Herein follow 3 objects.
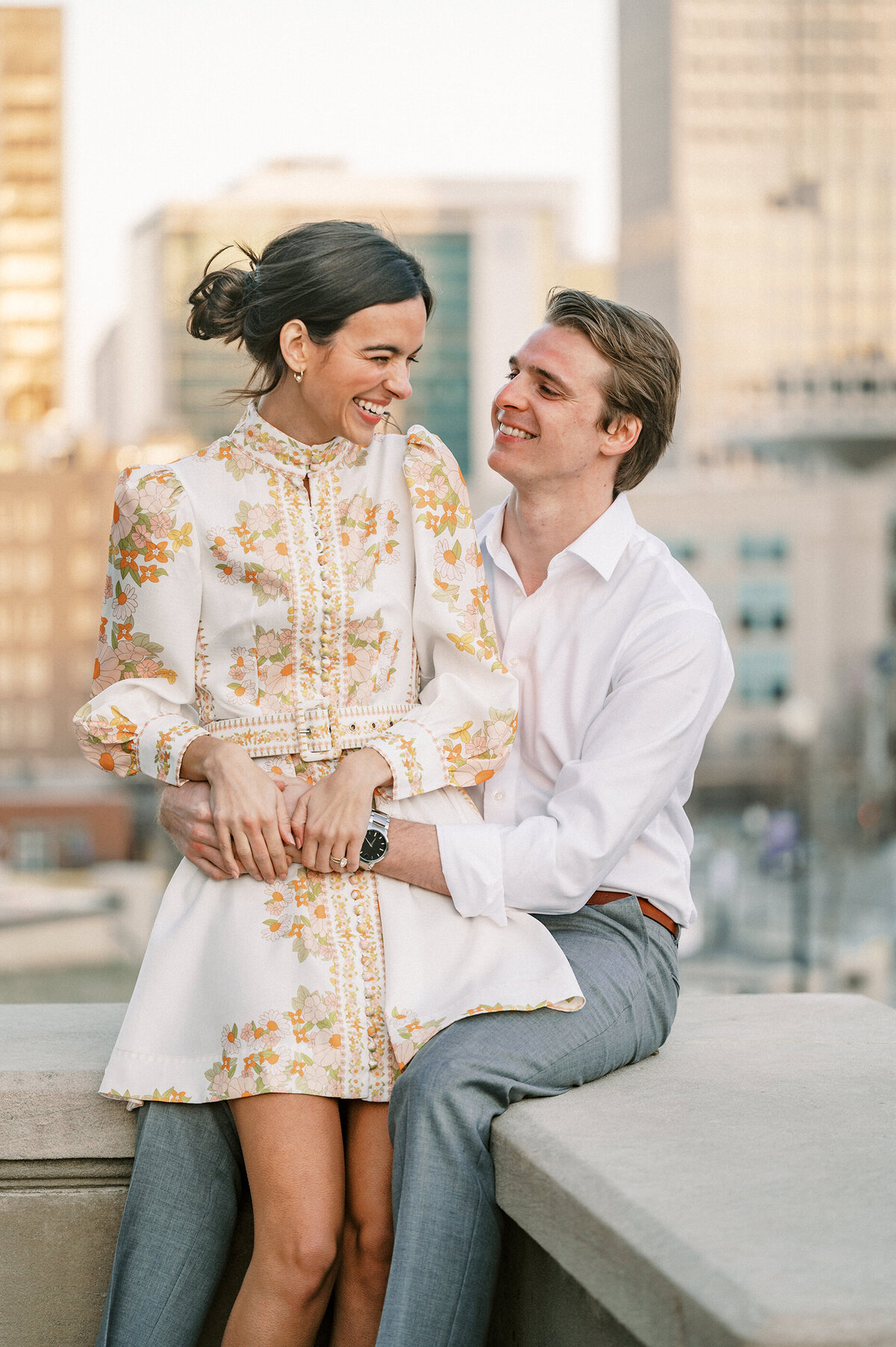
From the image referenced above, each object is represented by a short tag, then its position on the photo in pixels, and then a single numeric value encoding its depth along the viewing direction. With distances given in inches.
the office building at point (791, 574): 2409.0
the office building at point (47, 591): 2625.5
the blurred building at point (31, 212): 3457.2
